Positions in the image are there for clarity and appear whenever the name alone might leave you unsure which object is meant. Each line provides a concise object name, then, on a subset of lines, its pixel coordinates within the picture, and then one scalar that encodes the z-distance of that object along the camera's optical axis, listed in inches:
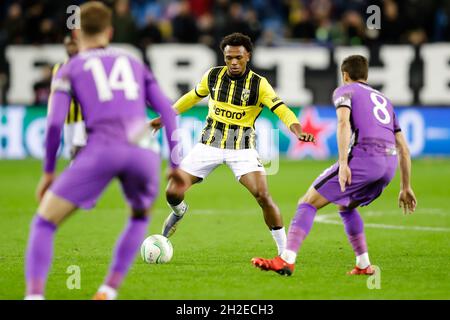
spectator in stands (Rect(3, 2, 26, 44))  1596.9
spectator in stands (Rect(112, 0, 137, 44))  1583.4
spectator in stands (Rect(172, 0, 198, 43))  1605.6
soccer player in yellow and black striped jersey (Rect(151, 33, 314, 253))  717.9
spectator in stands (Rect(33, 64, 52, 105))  1534.2
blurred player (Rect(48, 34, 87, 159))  745.0
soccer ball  701.3
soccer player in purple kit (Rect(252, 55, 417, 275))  624.1
